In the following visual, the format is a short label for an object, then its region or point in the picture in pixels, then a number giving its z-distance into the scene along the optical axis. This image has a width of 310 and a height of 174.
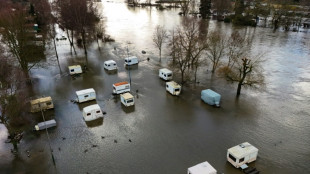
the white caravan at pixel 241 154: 16.89
